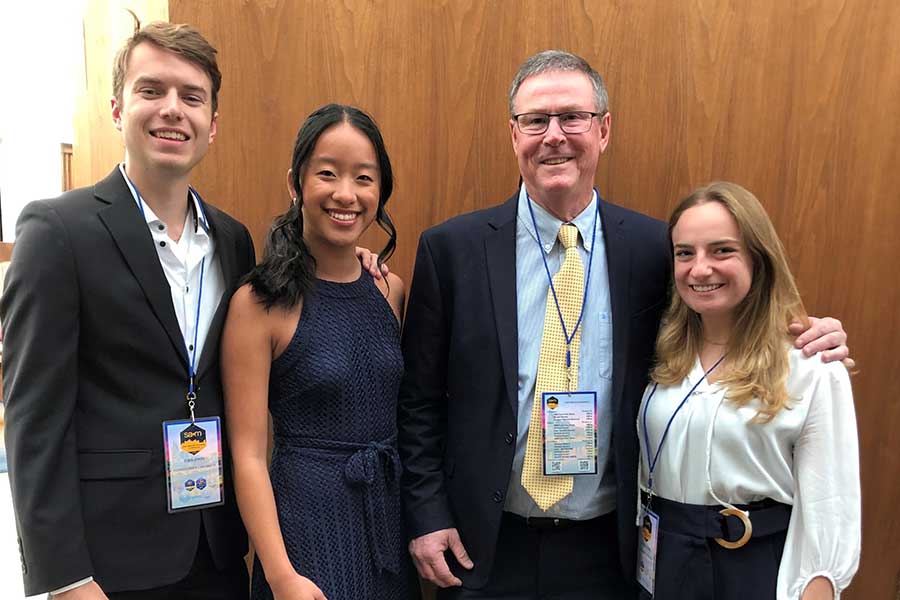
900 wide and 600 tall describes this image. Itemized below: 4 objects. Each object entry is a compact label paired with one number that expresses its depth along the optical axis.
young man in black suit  1.33
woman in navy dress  1.50
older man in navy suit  1.75
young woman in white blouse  1.52
